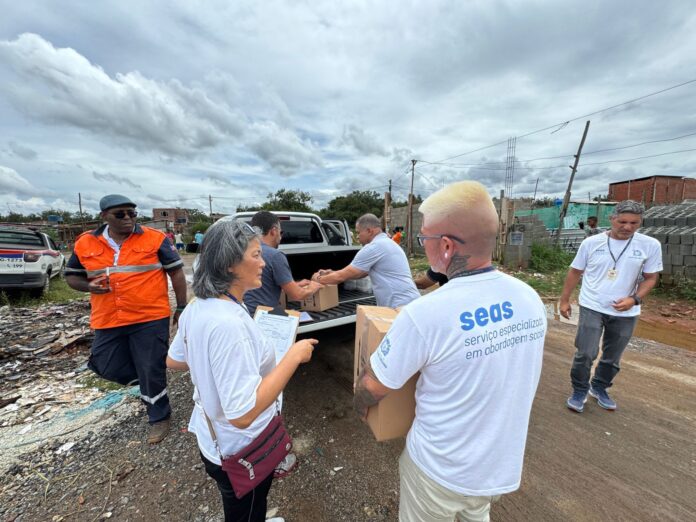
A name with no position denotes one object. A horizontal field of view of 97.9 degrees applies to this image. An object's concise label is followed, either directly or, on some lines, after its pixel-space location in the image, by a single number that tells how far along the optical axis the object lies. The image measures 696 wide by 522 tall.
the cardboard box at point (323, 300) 3.36
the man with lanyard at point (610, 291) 2.59
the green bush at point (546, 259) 9.99
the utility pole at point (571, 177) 11.36
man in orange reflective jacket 2.40
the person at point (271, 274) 2.53
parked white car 6.19
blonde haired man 0.93
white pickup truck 3.12
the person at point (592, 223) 9.23
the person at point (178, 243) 20.09
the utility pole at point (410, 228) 14.32
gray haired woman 1.07
